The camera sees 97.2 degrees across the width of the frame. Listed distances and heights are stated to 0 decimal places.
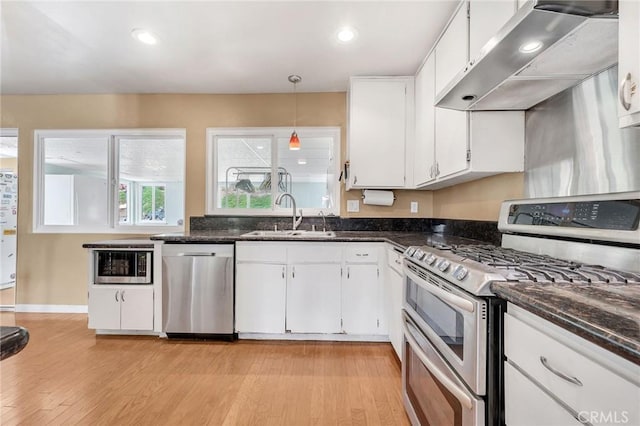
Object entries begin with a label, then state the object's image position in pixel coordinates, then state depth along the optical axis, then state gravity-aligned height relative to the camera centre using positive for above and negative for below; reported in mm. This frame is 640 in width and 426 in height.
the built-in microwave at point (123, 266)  2469 -468
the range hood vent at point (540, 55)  861 +606
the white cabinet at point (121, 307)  2455 -825
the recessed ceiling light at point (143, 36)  2041 +1317
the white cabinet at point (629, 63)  766 +429
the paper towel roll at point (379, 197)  2898 +179
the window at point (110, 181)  3141 +357
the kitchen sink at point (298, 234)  2484 -189
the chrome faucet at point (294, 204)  2834 +96
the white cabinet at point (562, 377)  504 -345
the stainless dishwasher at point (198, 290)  2371 -643
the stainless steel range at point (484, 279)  868 -226
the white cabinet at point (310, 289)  2363 -635
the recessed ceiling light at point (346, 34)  2006 +1307
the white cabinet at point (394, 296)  1973 -612
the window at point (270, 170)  3057 +481
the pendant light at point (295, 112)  2582 +1099
